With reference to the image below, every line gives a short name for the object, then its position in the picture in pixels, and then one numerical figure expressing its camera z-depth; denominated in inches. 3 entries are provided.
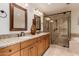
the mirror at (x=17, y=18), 50.5
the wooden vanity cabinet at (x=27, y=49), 30.7
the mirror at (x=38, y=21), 95.5
